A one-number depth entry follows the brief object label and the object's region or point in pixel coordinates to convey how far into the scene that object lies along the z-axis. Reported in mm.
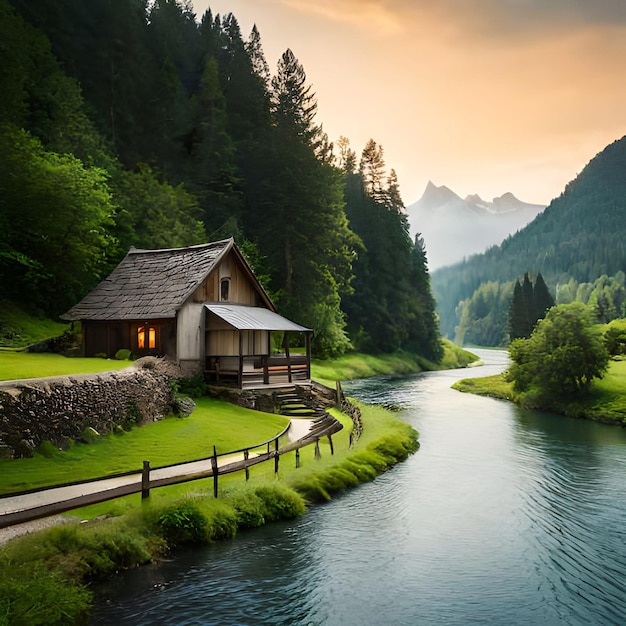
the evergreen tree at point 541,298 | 114250
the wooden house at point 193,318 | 33375
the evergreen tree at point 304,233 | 62719
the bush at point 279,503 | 19078
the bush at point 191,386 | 32062
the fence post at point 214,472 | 18109
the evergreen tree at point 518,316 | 114625
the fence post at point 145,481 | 16484
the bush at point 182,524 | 16250
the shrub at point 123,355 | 33531
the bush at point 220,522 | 16920
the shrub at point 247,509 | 18188
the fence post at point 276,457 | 21656
